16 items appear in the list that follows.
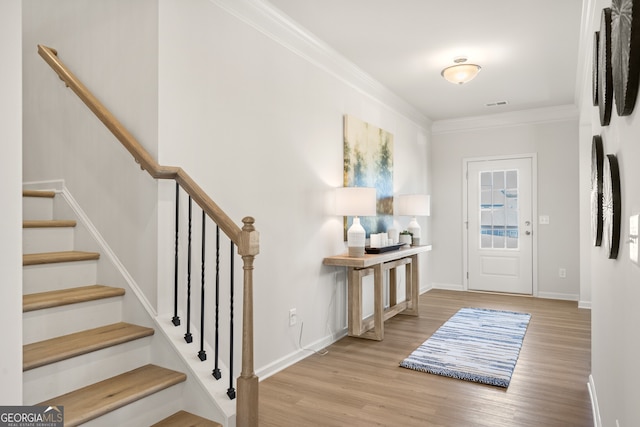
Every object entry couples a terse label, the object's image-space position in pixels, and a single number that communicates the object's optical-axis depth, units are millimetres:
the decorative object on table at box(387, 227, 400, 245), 4730
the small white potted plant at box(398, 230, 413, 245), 5086
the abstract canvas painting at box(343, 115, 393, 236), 4273
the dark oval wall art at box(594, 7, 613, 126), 1514
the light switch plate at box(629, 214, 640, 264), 1086
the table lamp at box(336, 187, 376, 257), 3852
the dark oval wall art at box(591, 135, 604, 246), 1919
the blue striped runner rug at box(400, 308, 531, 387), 3135
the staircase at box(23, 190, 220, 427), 1875
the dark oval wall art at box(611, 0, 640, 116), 1039
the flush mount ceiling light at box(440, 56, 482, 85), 4076
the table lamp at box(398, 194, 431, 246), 5250
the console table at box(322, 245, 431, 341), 3753
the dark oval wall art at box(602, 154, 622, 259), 1469
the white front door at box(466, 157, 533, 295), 6207
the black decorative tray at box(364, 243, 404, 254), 4180
